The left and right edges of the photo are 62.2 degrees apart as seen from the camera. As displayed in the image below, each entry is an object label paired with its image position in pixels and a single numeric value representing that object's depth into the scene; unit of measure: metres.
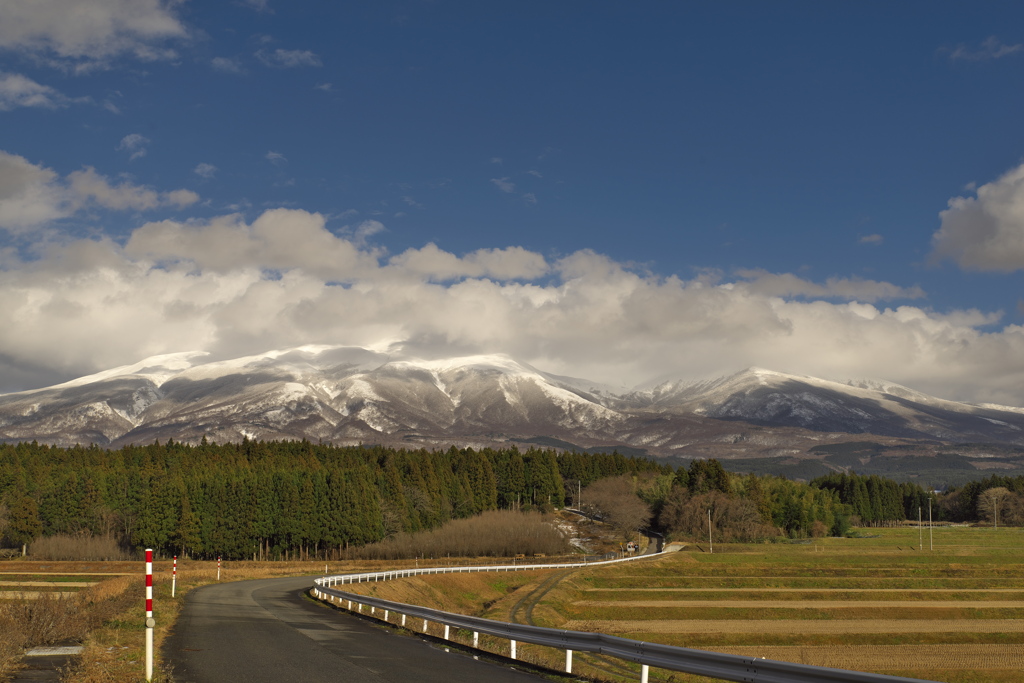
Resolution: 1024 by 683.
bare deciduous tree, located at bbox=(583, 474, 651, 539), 143.62
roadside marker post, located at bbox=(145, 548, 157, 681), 13.88
